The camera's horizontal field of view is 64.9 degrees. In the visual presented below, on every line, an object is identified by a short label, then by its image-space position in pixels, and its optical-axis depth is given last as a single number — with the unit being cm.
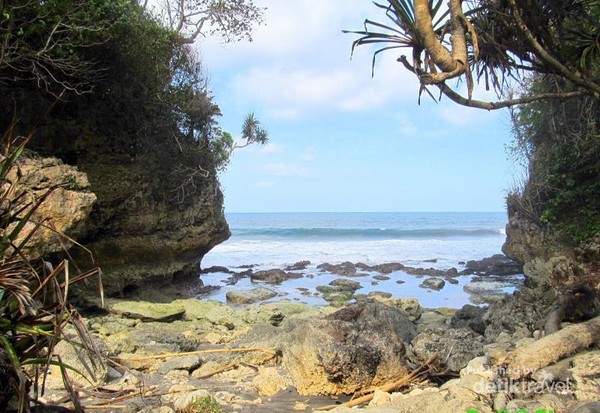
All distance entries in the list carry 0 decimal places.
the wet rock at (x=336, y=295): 1380
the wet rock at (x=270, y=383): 530
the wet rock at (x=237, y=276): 1945
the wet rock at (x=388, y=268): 2239
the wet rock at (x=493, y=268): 2116
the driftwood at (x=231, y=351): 644
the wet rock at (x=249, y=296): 1396
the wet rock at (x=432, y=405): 349
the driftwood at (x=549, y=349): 392
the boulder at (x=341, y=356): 534
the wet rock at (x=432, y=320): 948
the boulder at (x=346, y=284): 1679
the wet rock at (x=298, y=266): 2406
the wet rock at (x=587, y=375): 337
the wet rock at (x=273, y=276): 1925
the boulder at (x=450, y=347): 557
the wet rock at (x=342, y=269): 2125
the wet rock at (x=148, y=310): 944
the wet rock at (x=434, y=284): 1715
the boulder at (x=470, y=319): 810
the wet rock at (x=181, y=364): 597
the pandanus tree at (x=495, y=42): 358
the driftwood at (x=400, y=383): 485
